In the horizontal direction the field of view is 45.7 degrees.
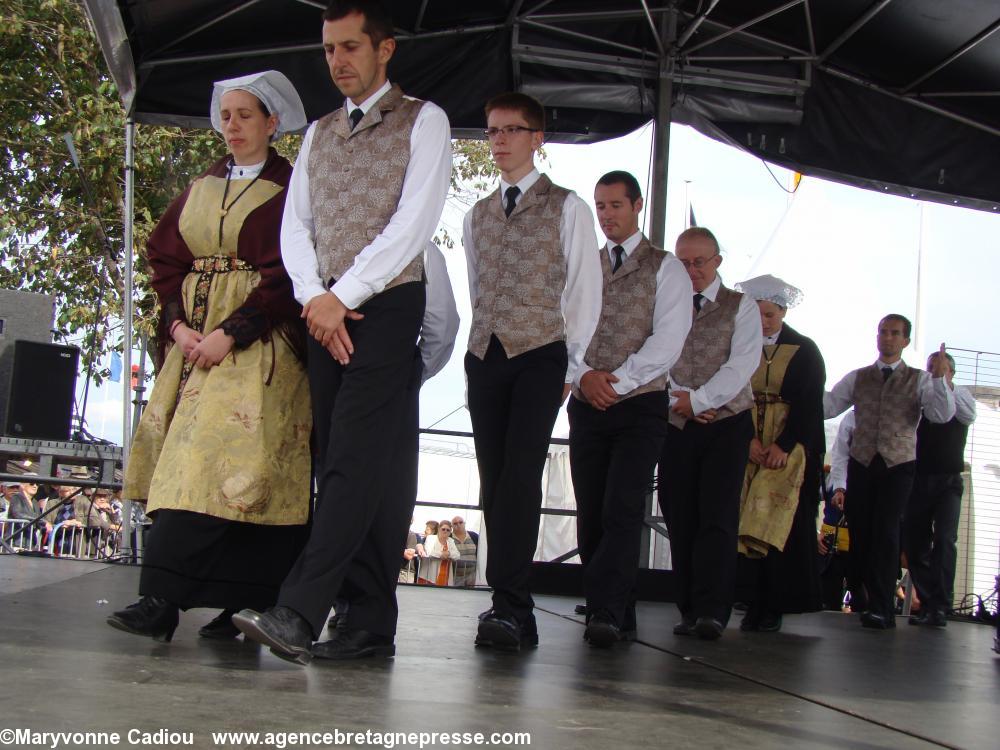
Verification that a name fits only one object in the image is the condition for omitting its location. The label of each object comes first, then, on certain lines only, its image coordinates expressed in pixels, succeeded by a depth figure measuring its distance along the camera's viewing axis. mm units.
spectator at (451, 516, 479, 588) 10023
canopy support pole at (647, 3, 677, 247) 6444
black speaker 7461
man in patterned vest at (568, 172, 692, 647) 4109
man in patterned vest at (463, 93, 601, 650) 3650
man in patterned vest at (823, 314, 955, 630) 6141
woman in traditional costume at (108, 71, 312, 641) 3002
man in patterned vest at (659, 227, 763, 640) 4715
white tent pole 5805
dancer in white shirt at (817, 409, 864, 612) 9102
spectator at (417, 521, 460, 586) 9875
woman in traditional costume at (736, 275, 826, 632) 5324
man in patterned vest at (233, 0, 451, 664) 2865
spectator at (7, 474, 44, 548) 10227
